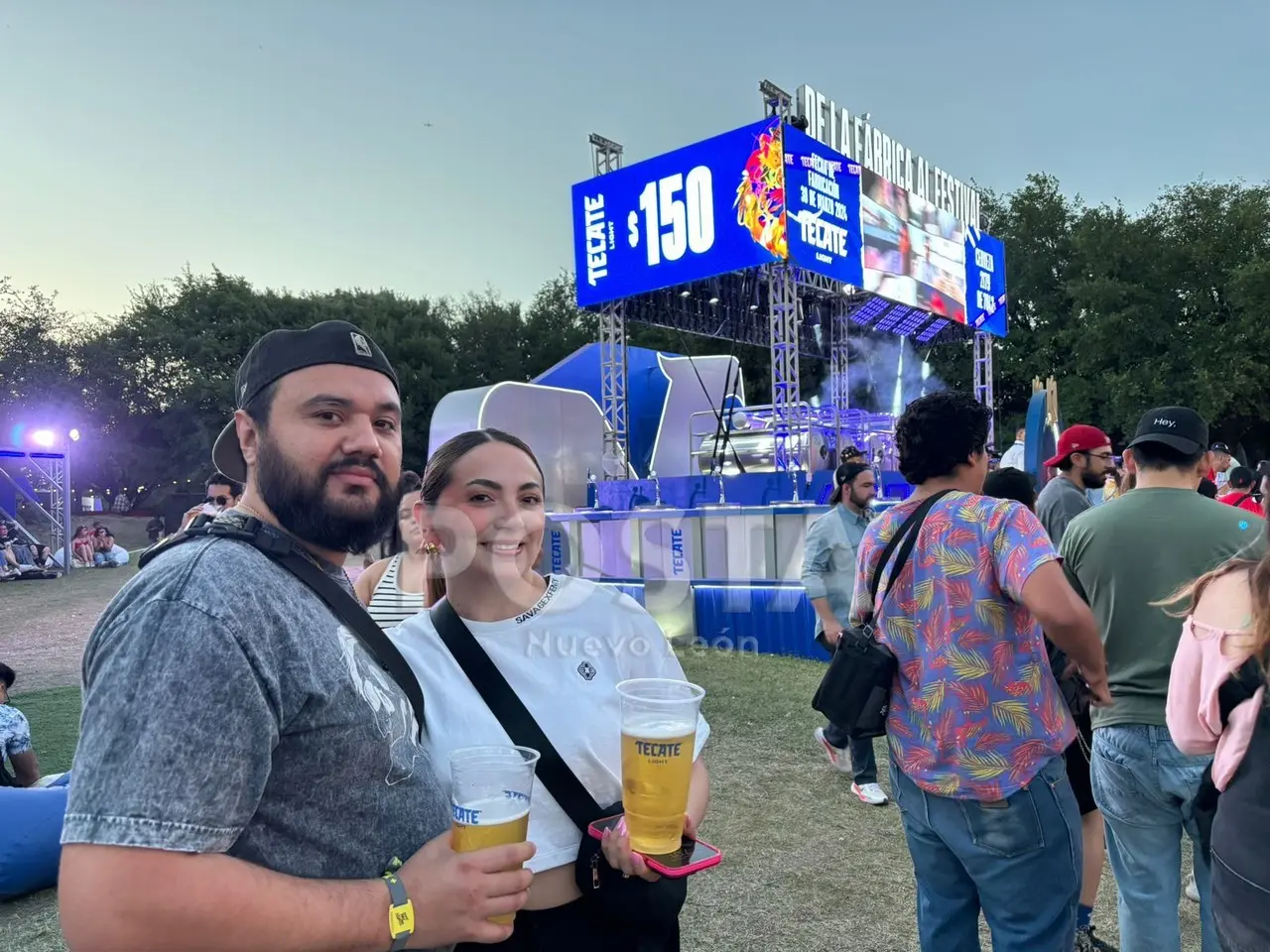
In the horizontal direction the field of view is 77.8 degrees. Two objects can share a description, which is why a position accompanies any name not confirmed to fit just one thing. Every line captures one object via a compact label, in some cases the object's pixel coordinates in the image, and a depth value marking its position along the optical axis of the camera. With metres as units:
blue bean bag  3.63
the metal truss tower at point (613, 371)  14.02
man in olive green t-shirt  2.37
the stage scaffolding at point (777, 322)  12.26
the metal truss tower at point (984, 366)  19.02
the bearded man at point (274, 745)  0.89
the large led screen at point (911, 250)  13.88
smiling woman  1.50
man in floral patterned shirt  2.00
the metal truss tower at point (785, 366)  12.15
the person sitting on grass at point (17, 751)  4.39
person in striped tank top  3.46
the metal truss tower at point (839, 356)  18.08
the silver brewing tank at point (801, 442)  12.43
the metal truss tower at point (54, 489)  18.91
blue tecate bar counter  8.50
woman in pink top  1.38
